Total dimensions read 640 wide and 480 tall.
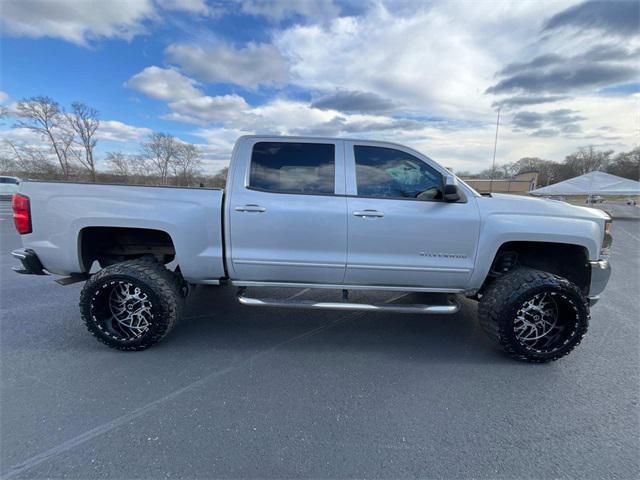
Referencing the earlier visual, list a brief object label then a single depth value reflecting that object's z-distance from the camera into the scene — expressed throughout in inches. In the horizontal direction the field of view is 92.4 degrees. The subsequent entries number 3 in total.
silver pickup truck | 117.5
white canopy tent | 802.2
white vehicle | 817.5
